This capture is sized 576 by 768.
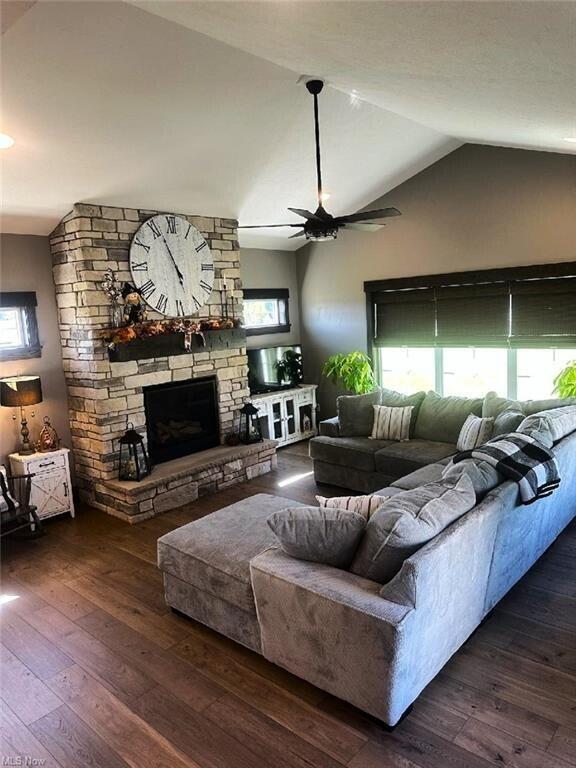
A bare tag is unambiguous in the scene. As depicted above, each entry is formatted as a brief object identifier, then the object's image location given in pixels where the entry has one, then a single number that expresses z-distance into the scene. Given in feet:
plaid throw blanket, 9.66
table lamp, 14.47
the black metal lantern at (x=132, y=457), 15.60
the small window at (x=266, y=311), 22.80
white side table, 15.01
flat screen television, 21.86
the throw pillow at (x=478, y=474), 9.12
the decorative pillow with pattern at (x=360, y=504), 8.81
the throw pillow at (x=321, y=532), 8.17
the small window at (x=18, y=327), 15.35
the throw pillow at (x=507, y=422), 13.99
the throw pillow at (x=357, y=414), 17.84
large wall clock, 16.20
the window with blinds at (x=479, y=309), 17.13
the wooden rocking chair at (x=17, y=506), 13.97
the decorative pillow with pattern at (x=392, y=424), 17.11
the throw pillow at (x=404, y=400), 17.42
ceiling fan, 11.96
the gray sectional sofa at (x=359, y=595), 7.13
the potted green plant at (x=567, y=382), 15.20
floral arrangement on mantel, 15.39
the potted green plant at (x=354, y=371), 21.34
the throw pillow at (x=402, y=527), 7.59
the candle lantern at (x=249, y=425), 19.33
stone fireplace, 15.28
